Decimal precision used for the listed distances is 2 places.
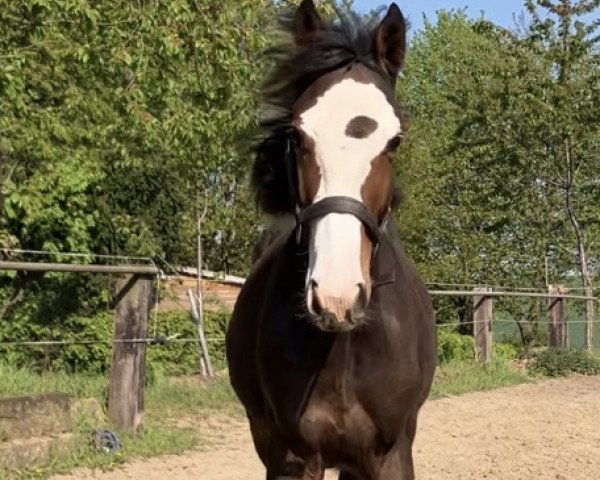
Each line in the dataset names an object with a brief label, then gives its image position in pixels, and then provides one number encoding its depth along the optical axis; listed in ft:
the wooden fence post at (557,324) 45.24
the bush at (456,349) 41.47
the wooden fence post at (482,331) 38.93
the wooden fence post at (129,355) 20.98
